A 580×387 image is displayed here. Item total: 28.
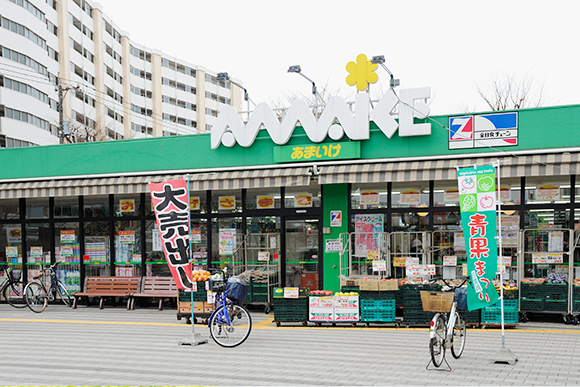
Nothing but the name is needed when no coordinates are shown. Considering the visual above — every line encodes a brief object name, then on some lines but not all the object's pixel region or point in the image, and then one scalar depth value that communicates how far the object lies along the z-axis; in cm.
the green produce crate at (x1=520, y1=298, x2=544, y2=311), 1092
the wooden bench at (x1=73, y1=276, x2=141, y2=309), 1420
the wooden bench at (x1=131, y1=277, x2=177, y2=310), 1380
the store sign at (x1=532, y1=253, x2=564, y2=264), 1141
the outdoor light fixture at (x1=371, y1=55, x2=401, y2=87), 1235
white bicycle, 711
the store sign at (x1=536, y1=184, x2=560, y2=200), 1155
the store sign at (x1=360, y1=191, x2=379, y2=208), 1283
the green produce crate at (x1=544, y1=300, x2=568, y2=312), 1079
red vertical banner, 975
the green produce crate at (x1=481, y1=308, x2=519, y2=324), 1022
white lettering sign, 1199
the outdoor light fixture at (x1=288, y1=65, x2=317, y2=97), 1359
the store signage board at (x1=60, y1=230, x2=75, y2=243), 1533
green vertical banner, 787
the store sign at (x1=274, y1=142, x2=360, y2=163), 1255
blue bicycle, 914
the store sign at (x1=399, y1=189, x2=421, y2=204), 1253
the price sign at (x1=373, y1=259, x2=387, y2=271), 1175
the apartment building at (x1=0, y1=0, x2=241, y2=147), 4350
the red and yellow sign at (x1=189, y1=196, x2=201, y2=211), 1430
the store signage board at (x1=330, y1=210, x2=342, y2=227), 1299
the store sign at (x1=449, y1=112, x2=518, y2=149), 1152
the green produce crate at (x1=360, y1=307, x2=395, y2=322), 1074
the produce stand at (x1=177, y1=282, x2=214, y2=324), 1172
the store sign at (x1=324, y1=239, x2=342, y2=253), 1290
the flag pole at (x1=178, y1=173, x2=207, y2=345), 923
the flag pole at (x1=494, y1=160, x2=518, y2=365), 742
